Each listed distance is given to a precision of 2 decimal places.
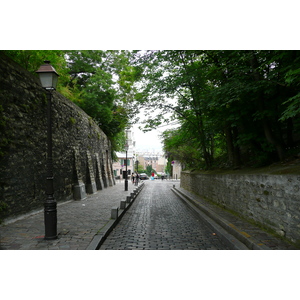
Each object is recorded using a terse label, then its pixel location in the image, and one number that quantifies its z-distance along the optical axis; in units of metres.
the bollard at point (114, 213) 7.59
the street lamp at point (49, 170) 5.35
